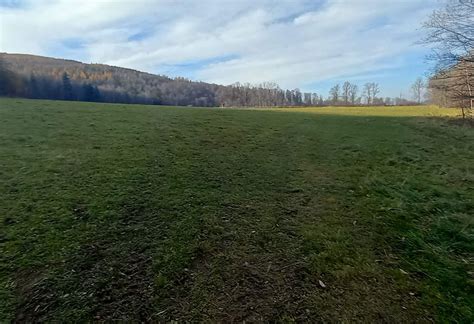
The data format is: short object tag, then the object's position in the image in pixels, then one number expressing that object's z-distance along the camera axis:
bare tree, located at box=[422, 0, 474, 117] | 18.11
